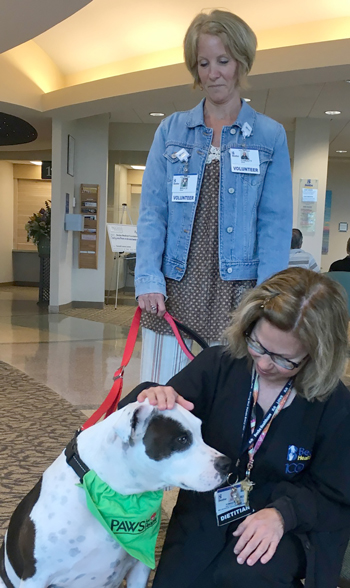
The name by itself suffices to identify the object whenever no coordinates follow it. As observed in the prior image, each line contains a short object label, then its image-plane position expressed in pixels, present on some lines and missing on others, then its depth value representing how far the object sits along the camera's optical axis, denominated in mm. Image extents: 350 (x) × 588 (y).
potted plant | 8195
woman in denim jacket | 1642
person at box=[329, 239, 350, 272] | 4918
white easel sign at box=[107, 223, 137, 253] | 7410
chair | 4113
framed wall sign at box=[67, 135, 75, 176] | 7469
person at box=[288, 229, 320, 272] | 4117
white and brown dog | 1146
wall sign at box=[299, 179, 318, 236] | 7488
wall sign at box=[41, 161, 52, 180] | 9164
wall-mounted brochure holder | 7875
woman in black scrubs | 1164
